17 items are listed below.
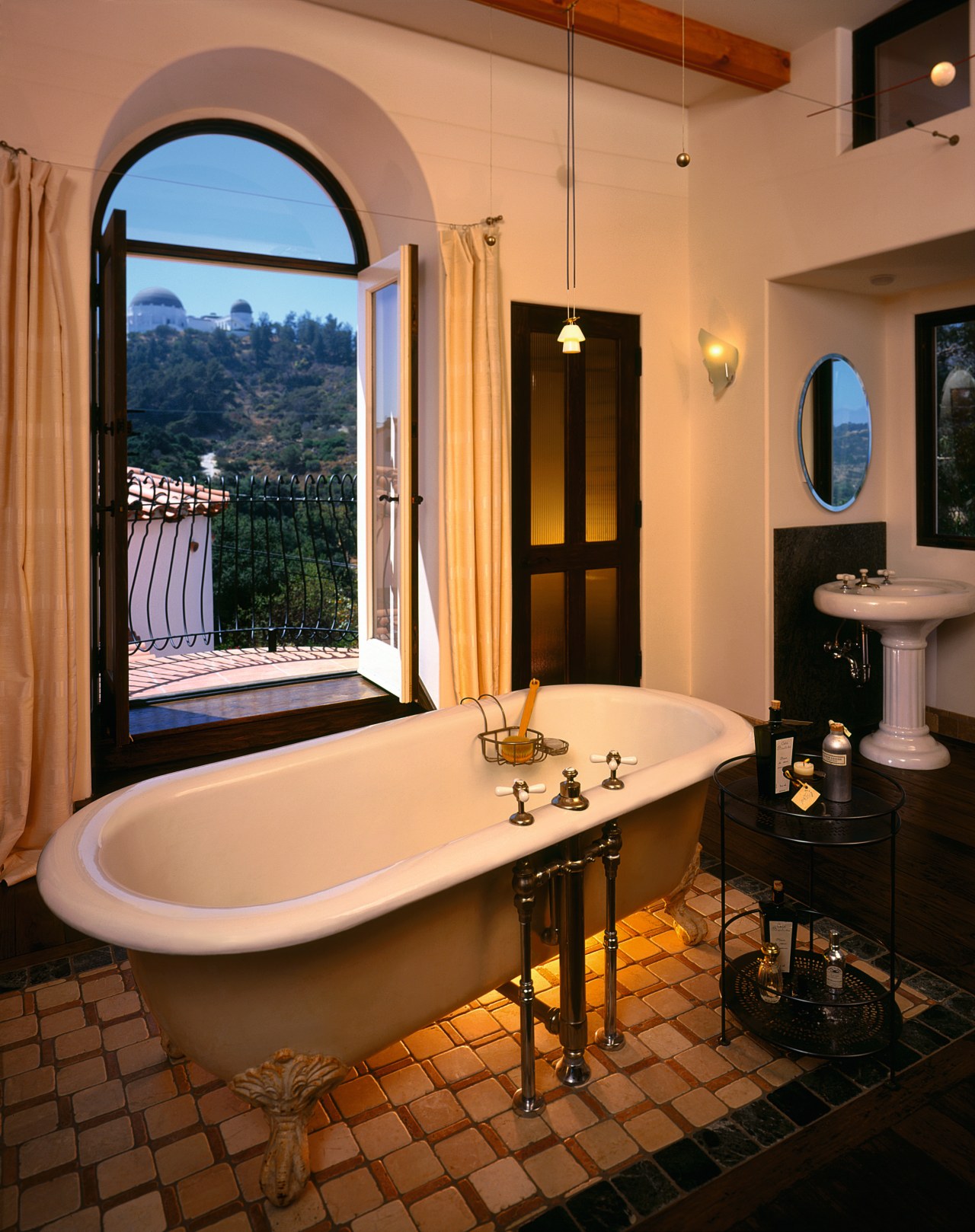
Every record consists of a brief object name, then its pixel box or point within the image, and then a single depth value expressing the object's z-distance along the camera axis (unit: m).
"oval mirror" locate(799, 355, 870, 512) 4.55
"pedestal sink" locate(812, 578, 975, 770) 4.18
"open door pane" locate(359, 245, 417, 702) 4.13
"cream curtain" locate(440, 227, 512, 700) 4.08
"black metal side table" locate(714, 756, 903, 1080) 2.15
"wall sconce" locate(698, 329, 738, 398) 4.59
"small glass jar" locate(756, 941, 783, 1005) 2.35
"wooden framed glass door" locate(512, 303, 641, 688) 4.46
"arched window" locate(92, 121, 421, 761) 4.49
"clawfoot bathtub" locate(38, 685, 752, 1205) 1.72
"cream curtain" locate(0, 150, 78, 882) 3.17
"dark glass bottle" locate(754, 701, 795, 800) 2.31
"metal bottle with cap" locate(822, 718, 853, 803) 2.28
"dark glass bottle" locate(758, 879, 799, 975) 2.36
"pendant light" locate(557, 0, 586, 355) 4.25
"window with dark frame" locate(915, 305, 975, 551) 4.46
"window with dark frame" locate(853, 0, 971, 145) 3.71
